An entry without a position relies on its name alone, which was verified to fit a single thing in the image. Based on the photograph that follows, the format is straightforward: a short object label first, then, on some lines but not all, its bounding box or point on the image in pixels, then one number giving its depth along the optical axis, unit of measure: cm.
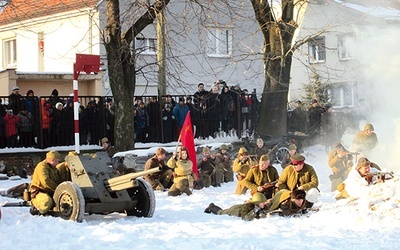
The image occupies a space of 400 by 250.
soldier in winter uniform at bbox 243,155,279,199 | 1560
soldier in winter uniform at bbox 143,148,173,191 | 1842
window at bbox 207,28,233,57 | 3388
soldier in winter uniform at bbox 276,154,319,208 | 1455
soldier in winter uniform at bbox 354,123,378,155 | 2048
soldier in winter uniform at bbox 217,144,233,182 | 2103
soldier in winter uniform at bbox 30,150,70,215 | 1346
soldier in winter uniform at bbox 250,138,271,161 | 2267
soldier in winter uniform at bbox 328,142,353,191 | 1848
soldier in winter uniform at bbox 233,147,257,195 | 1883
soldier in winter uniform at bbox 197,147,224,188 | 2009
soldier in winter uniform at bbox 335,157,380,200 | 1399
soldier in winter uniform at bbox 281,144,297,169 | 2167
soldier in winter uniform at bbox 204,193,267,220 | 1378
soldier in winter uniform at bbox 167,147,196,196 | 1769
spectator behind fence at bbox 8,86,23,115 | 2191
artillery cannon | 1303
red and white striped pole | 1756
